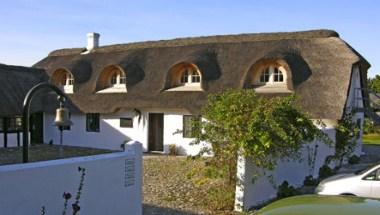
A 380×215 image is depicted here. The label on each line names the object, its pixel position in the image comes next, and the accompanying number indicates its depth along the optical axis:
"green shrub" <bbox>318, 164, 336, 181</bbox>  14.98
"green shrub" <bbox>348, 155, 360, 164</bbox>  19.19
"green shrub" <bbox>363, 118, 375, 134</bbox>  23.41
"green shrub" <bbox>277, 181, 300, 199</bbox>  11.11
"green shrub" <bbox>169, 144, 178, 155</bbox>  20.34
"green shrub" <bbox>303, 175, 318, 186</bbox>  13.37
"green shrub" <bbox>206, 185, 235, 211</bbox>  9.85
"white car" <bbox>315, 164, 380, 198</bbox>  9.19
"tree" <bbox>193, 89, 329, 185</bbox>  9.55
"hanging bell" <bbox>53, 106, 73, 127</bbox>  6.75
